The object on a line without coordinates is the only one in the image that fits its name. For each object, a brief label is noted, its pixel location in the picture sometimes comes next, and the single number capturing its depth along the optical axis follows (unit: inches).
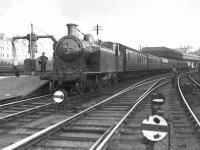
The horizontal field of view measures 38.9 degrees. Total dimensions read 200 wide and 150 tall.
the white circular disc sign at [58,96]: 356.9
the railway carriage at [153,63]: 1344.9
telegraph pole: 1486.2
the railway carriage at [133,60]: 875.9
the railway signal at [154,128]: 168.6
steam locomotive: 513.3
